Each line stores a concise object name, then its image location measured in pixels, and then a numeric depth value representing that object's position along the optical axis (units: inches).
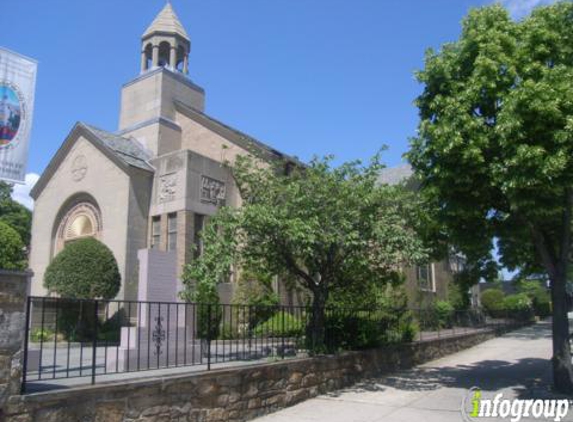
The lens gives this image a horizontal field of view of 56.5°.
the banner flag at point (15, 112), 228.1
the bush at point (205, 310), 571.1
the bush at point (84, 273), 781.3
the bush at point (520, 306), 1279.8
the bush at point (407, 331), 638.5
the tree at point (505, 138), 375.2
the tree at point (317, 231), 432.8
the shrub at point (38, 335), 654.5
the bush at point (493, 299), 1696.6
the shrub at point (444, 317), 823.7
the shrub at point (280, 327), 483.1
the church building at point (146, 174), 871.1
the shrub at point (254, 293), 845.2
